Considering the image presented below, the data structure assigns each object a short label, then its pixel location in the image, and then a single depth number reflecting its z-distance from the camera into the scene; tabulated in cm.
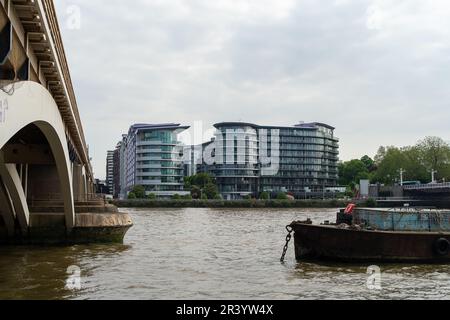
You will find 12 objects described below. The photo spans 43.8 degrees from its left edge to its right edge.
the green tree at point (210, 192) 14838
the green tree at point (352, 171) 19562
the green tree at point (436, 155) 14412
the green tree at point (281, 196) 15162
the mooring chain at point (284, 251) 2750
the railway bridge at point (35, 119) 1362
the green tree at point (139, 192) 14938
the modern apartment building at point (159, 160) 16775
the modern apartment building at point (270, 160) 17638
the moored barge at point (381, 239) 2630
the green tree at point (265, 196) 15425
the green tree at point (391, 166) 15175
